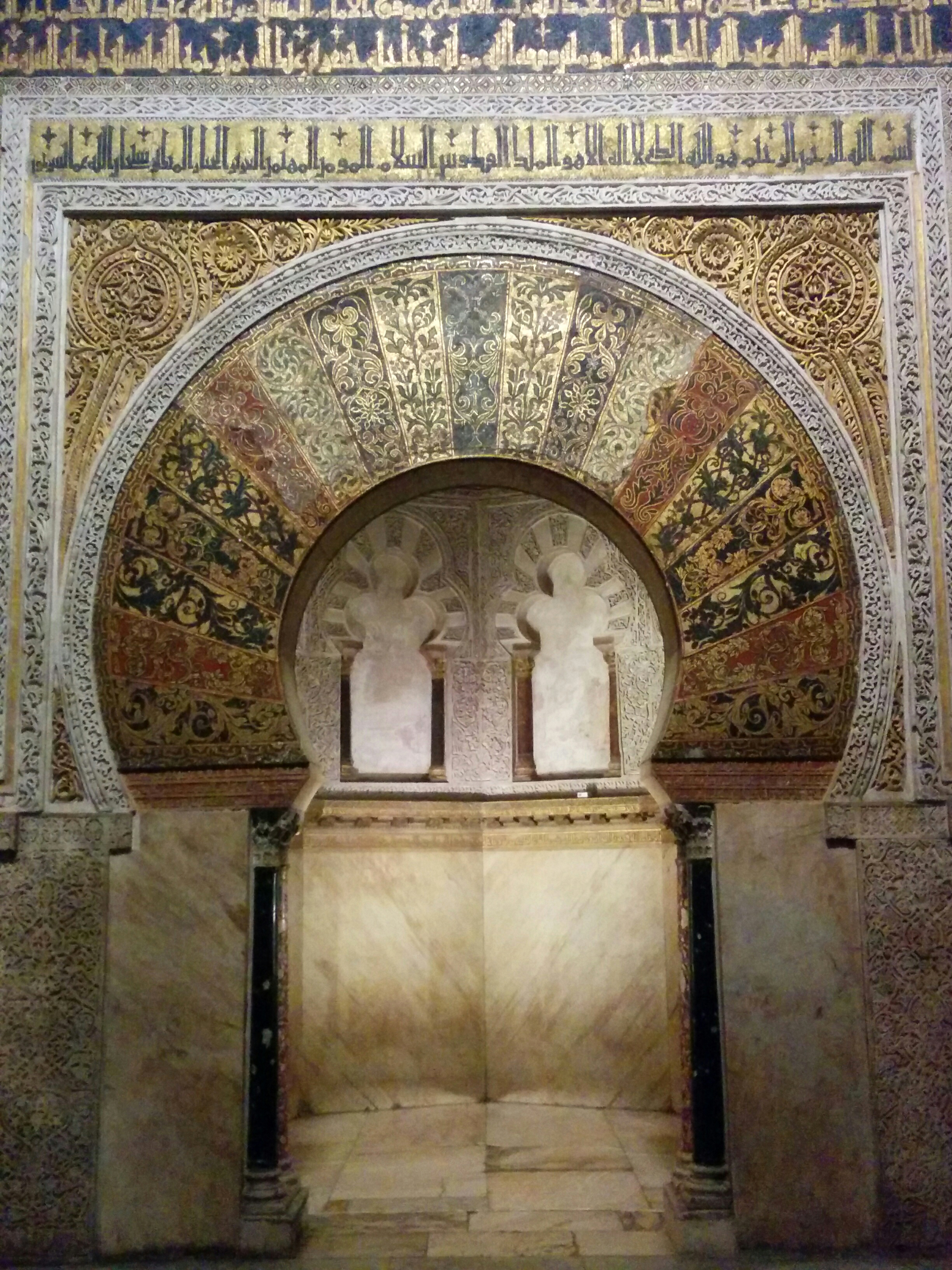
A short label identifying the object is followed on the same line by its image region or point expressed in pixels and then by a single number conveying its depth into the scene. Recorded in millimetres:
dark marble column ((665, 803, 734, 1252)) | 4410
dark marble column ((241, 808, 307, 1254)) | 4406
